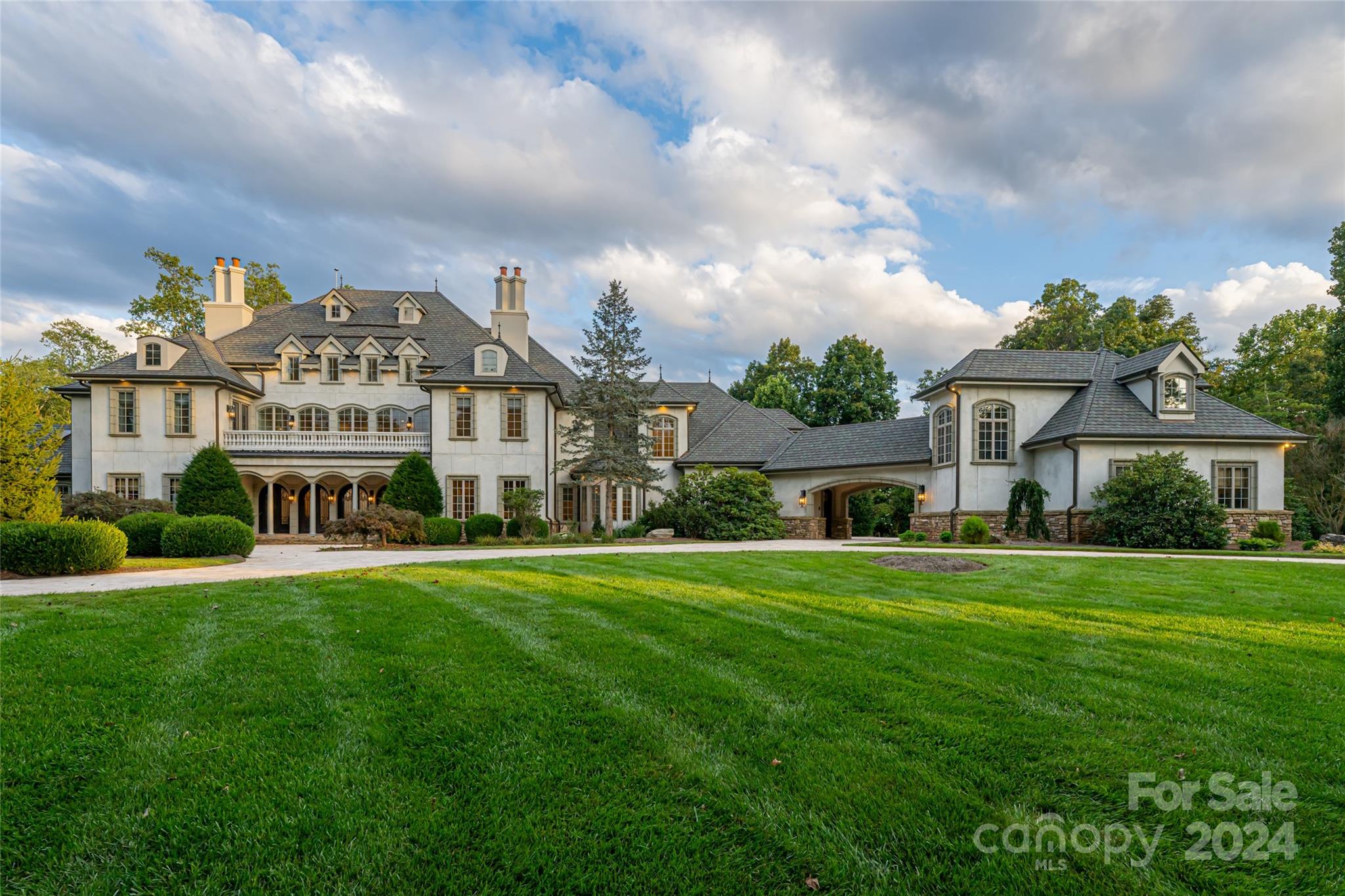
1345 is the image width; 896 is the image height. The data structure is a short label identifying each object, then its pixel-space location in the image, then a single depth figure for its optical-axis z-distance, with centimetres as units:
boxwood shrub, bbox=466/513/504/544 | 2027
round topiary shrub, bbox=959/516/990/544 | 1902
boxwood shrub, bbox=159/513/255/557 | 1290
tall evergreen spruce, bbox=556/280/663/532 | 2208
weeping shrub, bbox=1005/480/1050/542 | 1970
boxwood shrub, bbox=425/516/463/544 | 1925
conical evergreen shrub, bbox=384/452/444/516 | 2081
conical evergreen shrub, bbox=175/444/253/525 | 1989
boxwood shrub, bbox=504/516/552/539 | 2112
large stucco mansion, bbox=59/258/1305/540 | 2002
